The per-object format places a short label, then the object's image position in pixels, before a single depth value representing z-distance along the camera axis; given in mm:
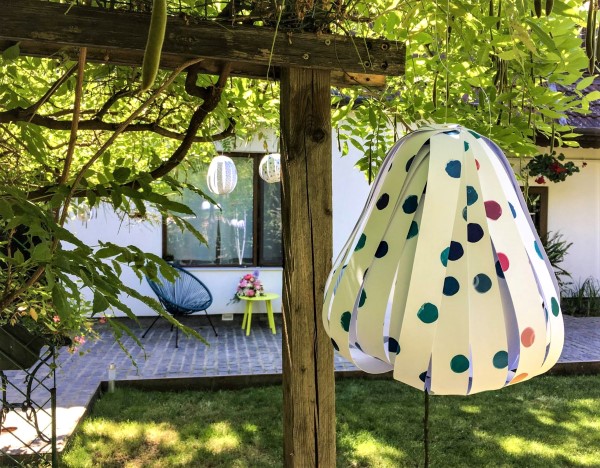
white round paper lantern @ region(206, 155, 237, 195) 5431
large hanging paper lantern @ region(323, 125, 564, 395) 753
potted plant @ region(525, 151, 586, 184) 4844
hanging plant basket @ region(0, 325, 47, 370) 2871
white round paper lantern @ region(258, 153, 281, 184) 5283
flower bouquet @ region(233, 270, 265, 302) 7906
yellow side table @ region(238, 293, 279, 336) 7776
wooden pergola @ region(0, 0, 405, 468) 1345
